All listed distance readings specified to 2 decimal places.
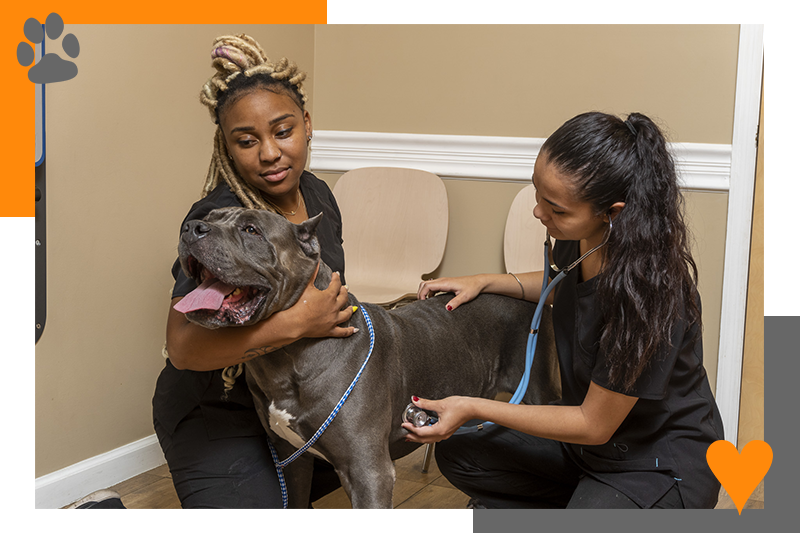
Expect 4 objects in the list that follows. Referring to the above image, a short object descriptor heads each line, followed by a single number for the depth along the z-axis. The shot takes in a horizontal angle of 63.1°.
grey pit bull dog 1.50
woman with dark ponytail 1.52
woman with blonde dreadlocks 1.77
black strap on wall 2.25
